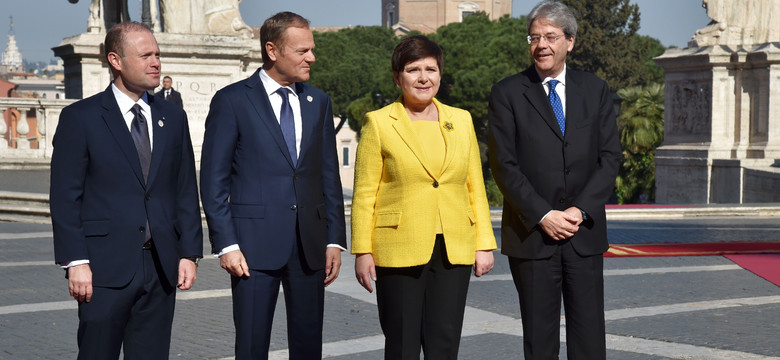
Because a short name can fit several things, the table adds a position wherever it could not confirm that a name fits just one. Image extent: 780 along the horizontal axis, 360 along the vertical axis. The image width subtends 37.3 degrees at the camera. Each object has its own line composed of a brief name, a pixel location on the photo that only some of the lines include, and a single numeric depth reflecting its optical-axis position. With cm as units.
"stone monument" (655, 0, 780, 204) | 2308
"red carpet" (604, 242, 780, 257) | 1256
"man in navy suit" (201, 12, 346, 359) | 495
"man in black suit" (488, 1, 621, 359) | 518
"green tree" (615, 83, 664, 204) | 3616
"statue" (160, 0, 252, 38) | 1862
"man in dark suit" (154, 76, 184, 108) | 1633
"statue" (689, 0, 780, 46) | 2377
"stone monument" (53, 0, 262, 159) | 1820
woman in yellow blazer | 500
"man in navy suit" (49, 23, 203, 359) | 454
